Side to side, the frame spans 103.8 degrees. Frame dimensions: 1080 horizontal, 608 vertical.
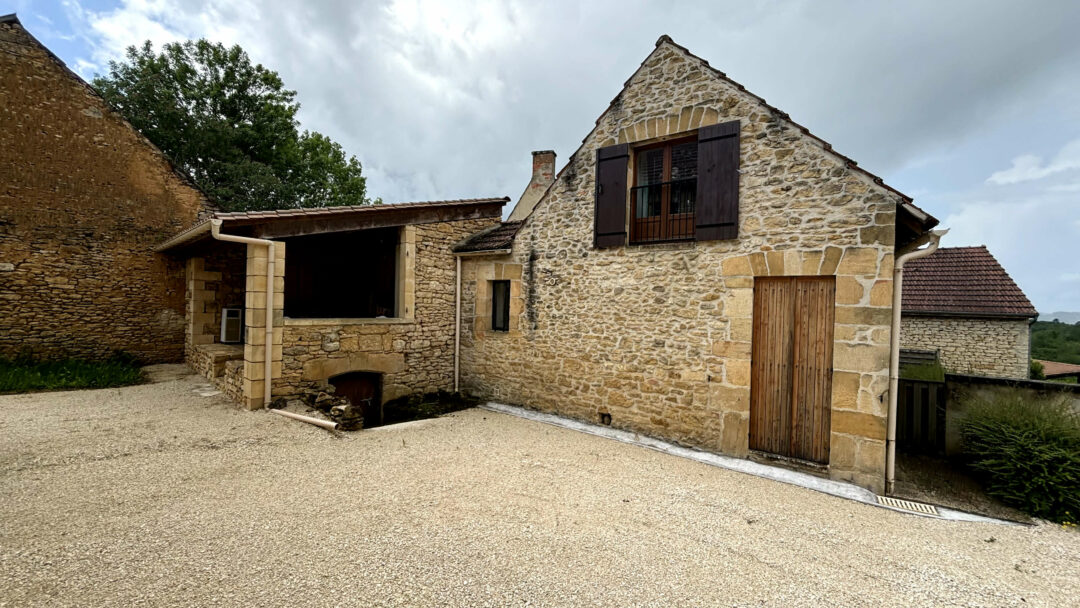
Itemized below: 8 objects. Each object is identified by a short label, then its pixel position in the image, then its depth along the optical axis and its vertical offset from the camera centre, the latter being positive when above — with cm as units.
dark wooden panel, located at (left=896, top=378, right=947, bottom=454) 598 -142
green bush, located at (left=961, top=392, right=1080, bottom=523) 429 -144
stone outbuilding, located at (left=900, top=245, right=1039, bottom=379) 1016 +6
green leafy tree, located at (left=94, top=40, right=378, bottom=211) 1396 +612
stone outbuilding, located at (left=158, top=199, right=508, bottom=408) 630 +0
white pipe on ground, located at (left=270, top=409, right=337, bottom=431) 580 -172
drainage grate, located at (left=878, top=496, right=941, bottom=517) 426 -196
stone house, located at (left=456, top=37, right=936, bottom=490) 481 +43
